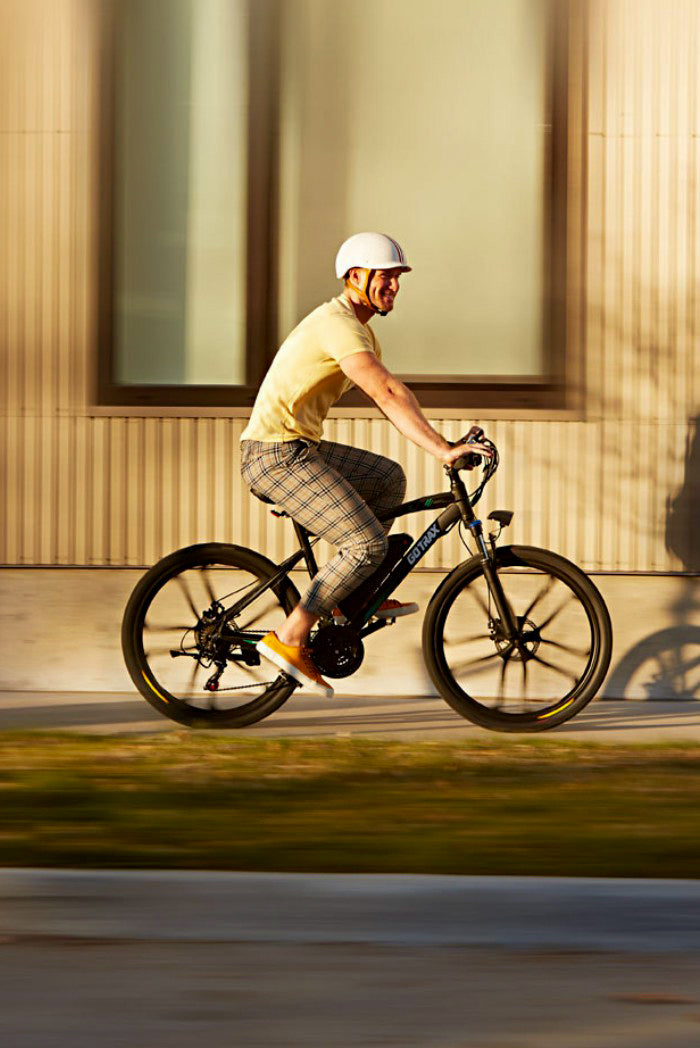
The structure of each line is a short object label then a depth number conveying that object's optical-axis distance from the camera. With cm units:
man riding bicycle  1332
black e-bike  1381
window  1675
